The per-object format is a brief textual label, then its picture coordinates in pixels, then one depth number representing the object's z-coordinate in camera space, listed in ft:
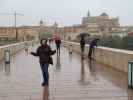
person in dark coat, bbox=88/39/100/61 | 54.26
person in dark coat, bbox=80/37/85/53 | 61.83
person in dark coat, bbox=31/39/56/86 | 23.75
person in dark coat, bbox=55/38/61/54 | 67.47
